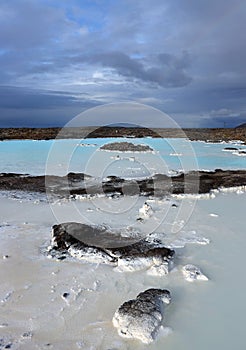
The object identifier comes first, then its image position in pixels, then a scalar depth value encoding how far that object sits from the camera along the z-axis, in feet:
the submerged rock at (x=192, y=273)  17.06
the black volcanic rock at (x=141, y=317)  12.38
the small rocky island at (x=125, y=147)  94.99
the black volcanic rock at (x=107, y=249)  18.33
